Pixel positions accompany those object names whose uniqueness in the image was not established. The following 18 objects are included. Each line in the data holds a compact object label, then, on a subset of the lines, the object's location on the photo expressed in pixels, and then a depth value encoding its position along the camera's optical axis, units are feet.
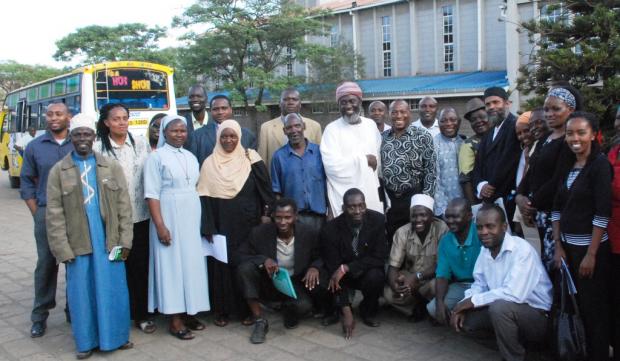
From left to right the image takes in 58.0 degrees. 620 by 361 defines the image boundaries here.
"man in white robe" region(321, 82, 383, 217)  17.12
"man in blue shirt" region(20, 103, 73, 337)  15.85
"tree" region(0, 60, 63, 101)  157.12
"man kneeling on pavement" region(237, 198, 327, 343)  15.99
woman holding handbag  11.31
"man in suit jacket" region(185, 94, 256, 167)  18.20
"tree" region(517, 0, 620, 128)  24.84
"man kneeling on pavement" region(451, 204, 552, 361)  12.55
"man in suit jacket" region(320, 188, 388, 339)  15.89
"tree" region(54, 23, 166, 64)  104.01
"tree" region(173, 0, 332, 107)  80.12
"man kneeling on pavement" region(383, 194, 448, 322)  15.87
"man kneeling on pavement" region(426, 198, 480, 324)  14.60
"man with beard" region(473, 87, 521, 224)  15.31
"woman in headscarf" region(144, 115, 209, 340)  15.42
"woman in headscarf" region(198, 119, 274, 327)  16.38
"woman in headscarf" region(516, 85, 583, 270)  12.55
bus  49.65
